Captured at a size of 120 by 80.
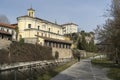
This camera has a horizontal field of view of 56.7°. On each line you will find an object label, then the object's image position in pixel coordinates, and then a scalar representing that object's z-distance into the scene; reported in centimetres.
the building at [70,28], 5992
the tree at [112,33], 1567
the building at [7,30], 2670
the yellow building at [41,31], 3264
